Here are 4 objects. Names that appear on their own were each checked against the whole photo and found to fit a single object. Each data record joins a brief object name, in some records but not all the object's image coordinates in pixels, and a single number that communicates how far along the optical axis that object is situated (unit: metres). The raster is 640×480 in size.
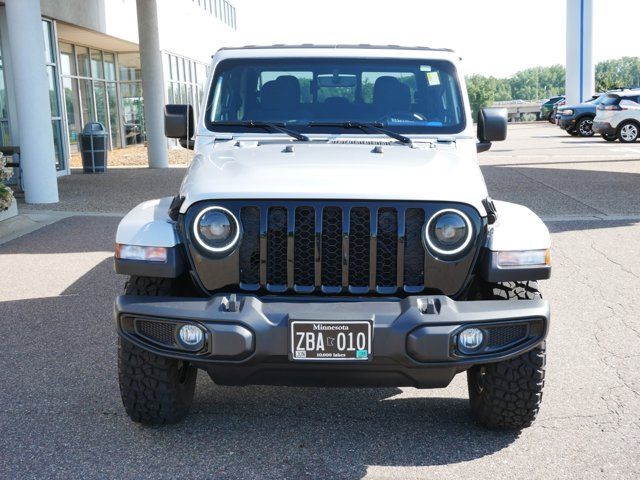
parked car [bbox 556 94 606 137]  31.11
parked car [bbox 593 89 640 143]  26.80
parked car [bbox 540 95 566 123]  46.69
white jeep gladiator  3.46
